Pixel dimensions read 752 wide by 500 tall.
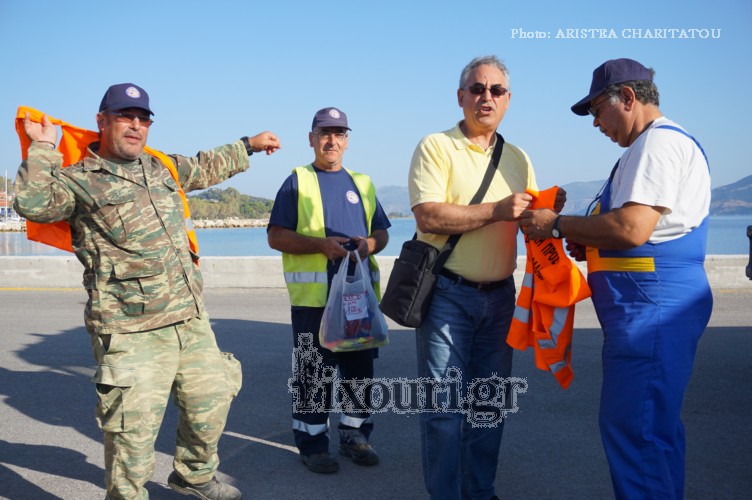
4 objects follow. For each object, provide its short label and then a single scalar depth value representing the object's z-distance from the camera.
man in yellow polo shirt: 3.35
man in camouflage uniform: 3.33
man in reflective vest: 4.37
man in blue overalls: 2.81
